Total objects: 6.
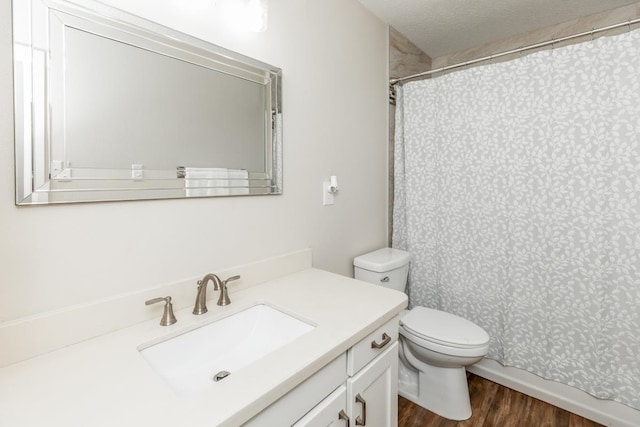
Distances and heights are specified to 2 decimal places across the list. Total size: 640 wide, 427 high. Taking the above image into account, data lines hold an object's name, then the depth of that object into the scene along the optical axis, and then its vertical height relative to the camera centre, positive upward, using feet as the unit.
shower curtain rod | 4.57 +2.95
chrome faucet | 3.34 -0.93
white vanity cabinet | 2.83 -1.86
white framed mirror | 2.57 +1.08
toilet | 5.07 -2.34
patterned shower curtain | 4.80 +0.12
